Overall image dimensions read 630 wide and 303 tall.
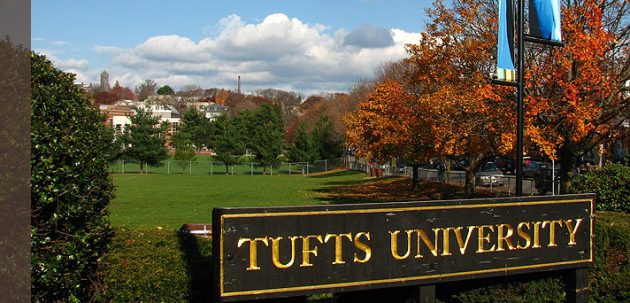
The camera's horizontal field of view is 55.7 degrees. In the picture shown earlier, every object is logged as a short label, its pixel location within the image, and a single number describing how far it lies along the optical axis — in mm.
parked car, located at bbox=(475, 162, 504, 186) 35388
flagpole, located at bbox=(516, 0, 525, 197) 8352
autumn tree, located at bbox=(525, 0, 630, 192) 15984
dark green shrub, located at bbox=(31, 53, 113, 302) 5445
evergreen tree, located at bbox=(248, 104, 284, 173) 70250
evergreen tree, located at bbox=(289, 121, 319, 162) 75312
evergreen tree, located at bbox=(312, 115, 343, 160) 77188
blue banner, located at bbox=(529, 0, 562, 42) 9039
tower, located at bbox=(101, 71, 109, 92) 193600
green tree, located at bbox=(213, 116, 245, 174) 70062
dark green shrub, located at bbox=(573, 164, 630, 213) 9758
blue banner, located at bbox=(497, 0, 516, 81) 8656
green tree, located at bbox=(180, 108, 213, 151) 91312
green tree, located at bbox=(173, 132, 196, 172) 70438
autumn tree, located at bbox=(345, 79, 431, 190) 24422
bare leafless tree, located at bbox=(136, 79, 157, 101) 182375
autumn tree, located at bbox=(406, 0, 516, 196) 17498
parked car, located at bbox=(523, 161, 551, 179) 37369
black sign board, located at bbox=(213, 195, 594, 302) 5469
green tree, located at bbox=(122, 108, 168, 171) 66438
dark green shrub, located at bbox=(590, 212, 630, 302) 7523
